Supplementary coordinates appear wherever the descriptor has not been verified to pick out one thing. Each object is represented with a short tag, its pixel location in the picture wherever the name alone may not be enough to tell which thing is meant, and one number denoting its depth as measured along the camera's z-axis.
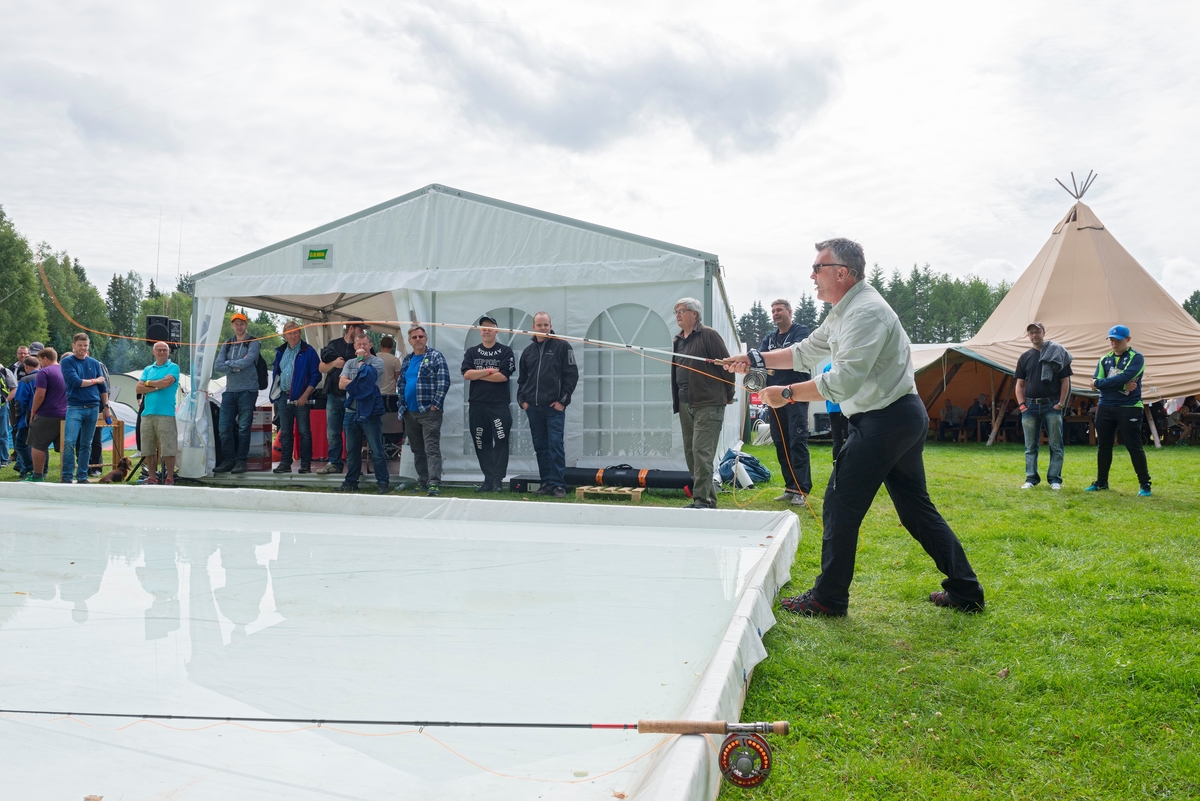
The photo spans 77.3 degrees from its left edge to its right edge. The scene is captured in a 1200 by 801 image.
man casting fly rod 3.12
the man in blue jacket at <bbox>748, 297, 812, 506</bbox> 6.79
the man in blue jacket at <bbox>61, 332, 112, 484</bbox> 8.06
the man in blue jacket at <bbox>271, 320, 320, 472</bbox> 8.44
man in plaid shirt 7.48
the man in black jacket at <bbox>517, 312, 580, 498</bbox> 7.30
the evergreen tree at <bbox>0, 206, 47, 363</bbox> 35.06
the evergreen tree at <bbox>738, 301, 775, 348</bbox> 91.88
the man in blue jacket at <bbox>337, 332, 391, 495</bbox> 7.76
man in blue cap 6.74
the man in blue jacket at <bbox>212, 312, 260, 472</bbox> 8.38
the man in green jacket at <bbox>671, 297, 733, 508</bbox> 6.19
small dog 8.78
